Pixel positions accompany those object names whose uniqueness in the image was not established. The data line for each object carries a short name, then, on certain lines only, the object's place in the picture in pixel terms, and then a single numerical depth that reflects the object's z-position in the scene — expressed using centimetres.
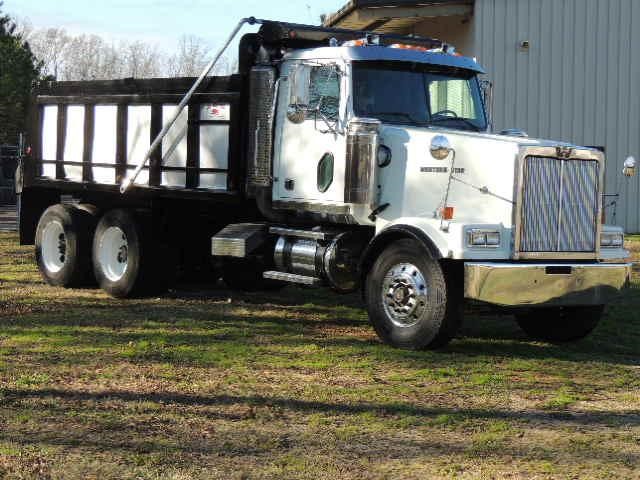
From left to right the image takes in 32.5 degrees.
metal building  2388
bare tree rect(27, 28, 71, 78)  8075
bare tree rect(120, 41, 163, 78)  7806
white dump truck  930
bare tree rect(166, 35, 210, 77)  7444
